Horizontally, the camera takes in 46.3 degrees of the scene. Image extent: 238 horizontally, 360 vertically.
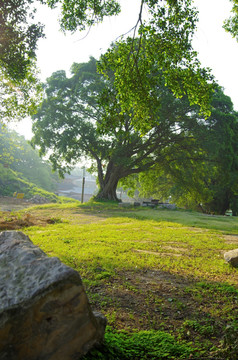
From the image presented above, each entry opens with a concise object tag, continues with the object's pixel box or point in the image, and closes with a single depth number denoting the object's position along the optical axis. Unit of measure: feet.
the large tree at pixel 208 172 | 68.33
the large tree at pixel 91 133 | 74.54
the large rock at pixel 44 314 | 6.65
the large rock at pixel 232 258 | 18.65
